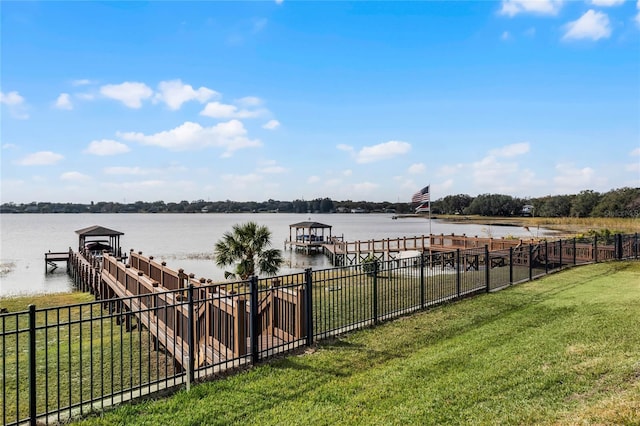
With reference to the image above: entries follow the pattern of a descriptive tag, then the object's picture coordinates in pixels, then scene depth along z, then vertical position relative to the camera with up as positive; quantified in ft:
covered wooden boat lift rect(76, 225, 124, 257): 116.16 -6.36
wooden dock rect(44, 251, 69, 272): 122.27 -13.83
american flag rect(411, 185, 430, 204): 83.21 +2.59
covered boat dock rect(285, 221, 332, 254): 167.92 -12.54
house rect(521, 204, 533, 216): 441.03 -2.36
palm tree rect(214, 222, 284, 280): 60.59 -5.87
